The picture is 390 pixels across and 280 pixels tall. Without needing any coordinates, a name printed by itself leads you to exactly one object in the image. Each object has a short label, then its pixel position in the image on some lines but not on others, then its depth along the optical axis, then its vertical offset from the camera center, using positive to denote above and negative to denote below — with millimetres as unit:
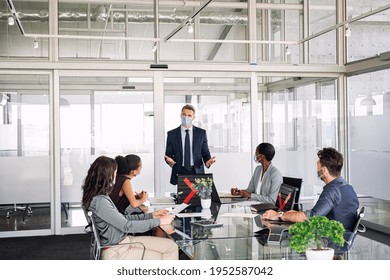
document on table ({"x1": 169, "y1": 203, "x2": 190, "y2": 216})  4922 -625
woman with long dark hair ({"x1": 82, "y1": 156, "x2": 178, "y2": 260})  4152 -608
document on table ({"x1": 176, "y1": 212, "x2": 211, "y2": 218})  4734 -639
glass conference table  3271 -652
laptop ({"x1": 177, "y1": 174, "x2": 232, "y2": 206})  5648 -532
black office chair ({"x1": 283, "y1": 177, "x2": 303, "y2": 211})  5639 -480
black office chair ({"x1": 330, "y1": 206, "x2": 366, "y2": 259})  3267 -642
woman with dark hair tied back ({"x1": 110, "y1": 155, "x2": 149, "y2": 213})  5121 -428
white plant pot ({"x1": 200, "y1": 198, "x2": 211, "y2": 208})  5152 -582
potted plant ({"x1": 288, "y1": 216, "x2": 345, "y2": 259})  2830 -467
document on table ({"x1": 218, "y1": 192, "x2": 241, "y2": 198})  6133 -627
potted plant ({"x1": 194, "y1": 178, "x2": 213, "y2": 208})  5164 -484
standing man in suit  7168 -129
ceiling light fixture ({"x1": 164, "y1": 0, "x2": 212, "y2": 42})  6268 +1367
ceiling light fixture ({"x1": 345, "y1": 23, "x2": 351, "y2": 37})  6723 +1204
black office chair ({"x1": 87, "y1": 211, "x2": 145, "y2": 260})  4152 -735
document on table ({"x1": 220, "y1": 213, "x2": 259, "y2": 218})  4677 -637
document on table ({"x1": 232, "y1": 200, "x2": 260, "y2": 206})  5417 -627
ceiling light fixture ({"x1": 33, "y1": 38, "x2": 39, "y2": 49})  8027 +1301
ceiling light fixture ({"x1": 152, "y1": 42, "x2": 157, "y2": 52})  8019 +1229
